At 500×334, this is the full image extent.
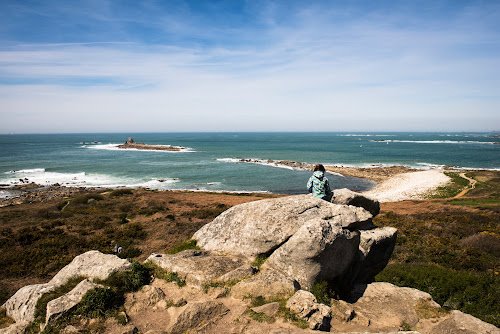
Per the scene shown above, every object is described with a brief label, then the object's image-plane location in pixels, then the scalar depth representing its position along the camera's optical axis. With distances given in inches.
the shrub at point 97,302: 301.3
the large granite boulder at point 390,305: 339.6
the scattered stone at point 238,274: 365.7
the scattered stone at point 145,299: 327.4
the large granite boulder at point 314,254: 364.5
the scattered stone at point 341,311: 323.3
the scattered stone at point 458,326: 302.9
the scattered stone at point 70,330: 279.0
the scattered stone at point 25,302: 330.3
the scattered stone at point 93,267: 381.1
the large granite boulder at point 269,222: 418.3
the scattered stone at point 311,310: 287.6
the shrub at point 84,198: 1505.4
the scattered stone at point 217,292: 337.8
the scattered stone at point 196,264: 369.7
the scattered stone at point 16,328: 296.0
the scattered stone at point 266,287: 336.2
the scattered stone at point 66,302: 290.5
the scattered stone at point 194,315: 290.4
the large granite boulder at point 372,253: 447.8
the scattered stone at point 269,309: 301.6
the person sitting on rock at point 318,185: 471.2
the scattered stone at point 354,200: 508.1
